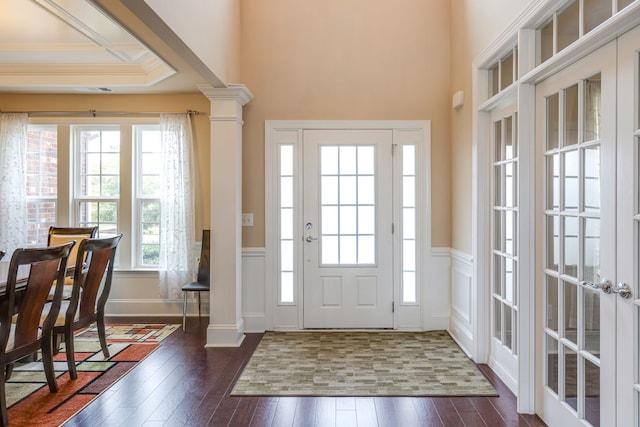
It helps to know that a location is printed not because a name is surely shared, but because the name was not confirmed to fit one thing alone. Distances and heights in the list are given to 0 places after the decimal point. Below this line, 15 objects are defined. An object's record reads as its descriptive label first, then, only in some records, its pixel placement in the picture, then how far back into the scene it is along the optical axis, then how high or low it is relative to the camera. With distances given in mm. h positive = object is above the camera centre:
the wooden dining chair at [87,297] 3072 -696
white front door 4316 -342
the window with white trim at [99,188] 4848 +281
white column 3869 -80
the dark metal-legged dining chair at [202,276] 4211 -701
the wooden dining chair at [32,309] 2410 -615
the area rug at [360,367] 2916 -1262
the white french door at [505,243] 2904 -239
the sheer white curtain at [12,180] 4645 +361
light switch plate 4293 -88
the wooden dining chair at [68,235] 4156 -236
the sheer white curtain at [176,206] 4633 +63
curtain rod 4734 +1145
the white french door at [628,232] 1728 -91
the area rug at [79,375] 2594 -1261
